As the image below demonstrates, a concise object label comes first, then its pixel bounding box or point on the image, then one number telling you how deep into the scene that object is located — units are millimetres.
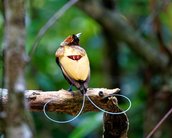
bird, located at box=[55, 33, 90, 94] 4965
